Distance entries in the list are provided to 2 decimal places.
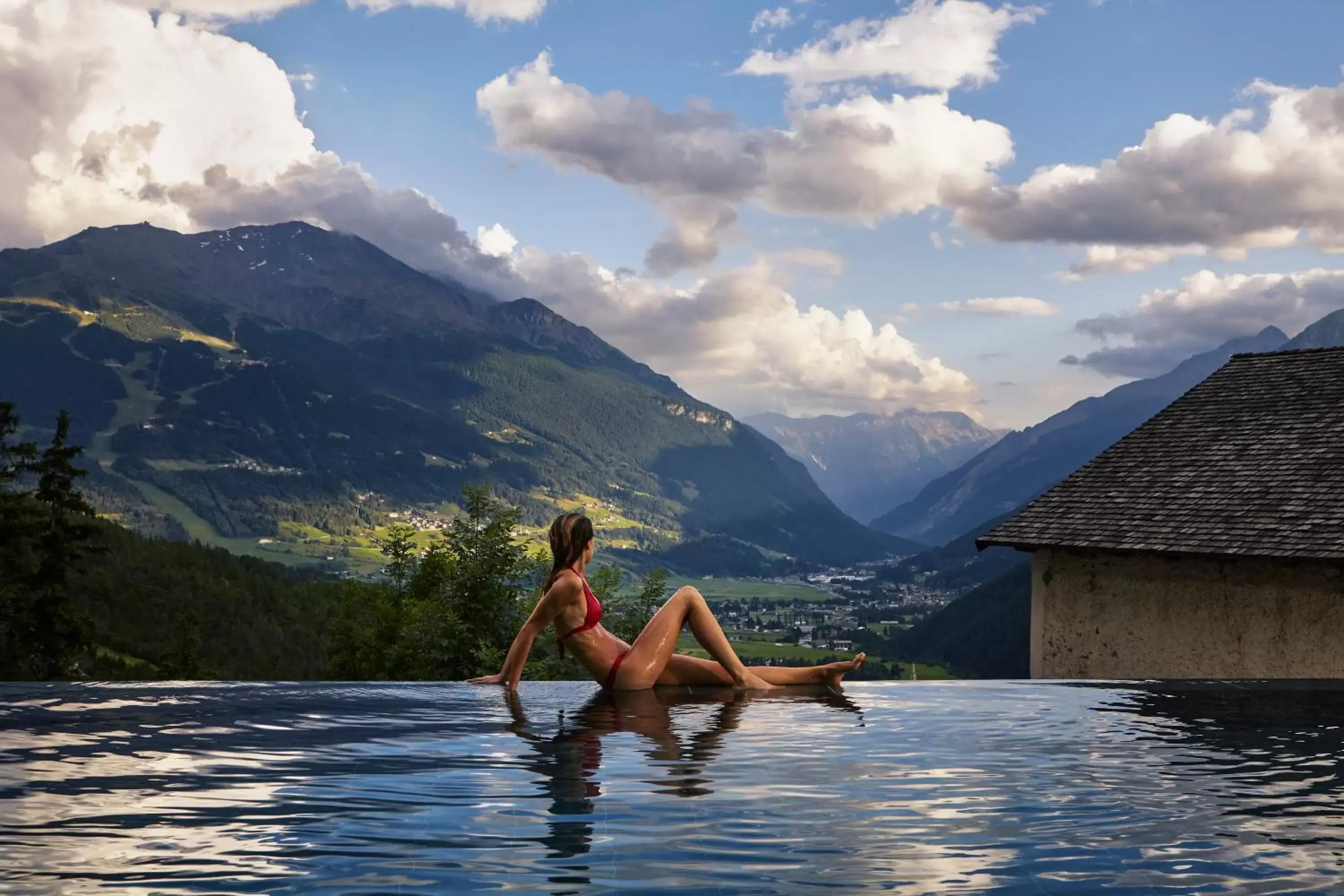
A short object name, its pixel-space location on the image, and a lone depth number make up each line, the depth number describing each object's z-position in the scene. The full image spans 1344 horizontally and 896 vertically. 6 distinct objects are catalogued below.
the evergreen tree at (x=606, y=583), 37.28
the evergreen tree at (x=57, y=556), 55.38
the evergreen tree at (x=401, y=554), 52.47
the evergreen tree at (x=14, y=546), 52.38
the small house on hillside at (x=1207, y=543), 20.03
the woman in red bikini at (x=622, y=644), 9.14
